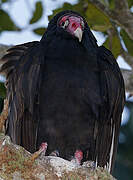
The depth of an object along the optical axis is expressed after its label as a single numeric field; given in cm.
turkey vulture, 897
